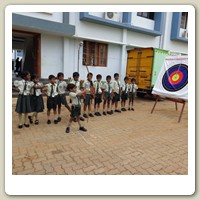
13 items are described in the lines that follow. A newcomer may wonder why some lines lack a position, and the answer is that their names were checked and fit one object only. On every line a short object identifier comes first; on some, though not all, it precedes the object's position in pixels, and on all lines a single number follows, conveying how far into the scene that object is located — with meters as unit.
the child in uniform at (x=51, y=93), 4.23
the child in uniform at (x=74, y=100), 3.72
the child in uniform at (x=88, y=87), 4.86
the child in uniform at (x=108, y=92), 5.38
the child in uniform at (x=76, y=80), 4.51
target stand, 5.01
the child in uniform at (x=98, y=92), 5.11
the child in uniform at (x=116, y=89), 5.56
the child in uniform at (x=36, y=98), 4.12
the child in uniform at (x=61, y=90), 4.38
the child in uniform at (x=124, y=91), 5.88
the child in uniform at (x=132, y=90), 6.01
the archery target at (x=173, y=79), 5.01
